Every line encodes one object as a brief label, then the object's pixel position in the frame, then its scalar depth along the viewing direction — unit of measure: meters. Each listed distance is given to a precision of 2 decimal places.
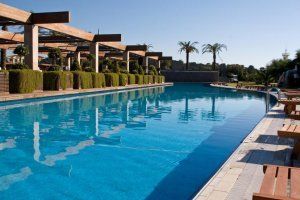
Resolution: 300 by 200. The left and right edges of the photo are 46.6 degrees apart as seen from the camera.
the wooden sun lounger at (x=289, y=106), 9.88
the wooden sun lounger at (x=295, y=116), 7.65
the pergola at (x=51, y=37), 20.53
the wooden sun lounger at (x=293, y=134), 5.56
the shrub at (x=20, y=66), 19.72
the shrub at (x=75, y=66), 27.33
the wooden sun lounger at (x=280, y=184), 2.66
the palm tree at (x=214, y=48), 66.65
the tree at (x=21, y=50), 20.70
